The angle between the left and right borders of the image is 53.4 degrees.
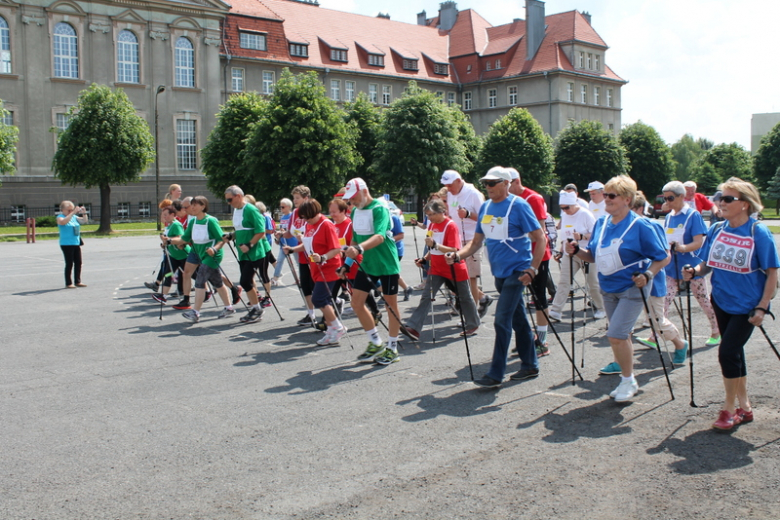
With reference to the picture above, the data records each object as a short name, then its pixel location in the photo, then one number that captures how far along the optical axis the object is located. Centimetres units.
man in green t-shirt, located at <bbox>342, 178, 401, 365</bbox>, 820
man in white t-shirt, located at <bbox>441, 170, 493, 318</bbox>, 1046
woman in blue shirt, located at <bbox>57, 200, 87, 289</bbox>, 1530
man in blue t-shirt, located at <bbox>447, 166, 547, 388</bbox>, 686
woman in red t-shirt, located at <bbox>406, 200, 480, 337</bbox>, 897
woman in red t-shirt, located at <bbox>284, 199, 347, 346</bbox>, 895
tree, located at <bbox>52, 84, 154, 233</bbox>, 4159
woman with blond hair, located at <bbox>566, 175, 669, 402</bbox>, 623
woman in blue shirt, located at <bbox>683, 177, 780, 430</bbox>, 550
